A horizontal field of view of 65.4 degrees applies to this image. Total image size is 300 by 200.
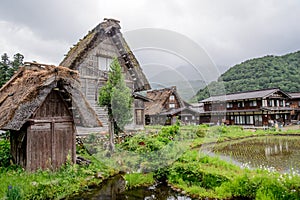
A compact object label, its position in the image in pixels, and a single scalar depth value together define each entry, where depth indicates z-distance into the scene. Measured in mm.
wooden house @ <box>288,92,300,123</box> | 37500
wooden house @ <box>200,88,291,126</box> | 29312
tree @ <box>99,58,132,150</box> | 10609
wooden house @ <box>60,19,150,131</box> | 13703
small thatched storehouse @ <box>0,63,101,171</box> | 7431
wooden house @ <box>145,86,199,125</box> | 28750
